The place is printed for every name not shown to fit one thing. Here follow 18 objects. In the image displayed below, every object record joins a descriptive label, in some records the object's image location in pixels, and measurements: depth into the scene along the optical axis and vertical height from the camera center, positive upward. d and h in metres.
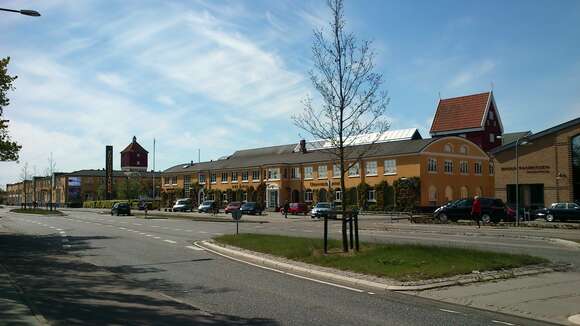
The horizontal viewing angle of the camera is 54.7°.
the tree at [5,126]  24.32 +3.01
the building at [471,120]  85.00 +10.66
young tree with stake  15.79 +1.95
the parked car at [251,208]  62.62 -1.98
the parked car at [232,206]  67.69 -1.79
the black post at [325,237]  15.20 -1.33
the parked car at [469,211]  36.69 -1.49
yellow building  62.62 +1.80
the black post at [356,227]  15.22 -1.02
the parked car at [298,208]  62.38 -1.99
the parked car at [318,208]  51.34 -1.72
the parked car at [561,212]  38.50 -1.72
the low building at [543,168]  47.09 +1.74
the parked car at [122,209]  64.38 -1.95
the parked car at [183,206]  76.62 -1.98
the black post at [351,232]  15.60 -1.19
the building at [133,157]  147.12 +9.19
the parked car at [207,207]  70.29 -2.02
